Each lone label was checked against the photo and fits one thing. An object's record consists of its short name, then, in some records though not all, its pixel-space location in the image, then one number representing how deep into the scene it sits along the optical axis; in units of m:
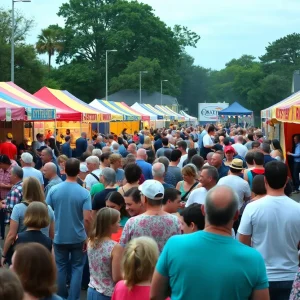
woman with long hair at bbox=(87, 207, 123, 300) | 5.80
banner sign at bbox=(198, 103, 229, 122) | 76.31
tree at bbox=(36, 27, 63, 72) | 88.44
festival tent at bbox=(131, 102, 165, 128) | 51.59
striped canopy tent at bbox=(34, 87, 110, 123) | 27.70
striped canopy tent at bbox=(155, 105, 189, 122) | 67.97
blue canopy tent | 47.84
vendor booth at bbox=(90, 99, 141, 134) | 40.03
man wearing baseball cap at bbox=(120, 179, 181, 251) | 5.80
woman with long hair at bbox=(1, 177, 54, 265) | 7.12
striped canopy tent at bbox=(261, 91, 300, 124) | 13.05
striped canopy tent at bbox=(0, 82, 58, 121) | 18.38
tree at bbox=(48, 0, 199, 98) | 84.31
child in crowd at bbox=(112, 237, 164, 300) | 4.48
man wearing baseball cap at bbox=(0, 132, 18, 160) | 16.91
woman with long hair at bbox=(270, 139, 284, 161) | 13.10
